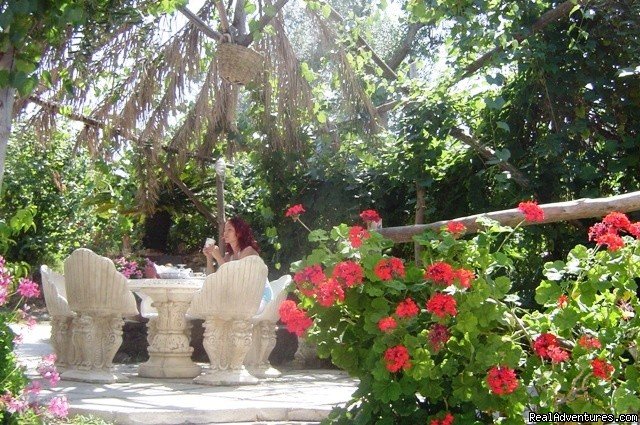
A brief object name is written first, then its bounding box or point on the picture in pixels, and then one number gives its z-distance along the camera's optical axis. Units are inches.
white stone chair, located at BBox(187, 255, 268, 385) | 267.6
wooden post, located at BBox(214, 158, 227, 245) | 370.9
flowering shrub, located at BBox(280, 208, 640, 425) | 149.0
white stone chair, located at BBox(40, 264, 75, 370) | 287.7
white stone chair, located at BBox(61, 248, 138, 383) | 269.1
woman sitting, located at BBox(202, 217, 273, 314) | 302.2
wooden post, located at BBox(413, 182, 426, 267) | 320.5
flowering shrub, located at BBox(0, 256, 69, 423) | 157.7
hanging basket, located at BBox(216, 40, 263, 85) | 272.0
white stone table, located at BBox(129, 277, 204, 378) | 286.0
